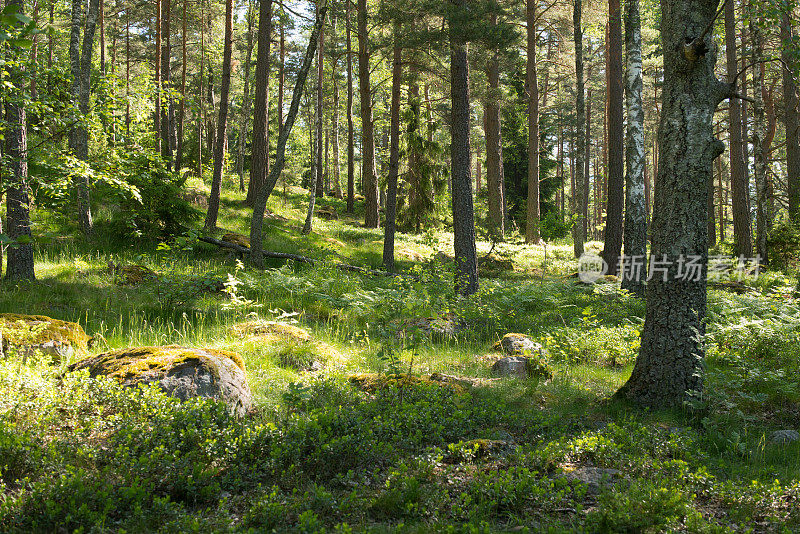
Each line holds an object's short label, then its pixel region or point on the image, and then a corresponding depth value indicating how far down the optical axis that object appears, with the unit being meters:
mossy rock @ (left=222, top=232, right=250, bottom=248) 12.52
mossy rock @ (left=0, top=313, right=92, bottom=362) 5.00
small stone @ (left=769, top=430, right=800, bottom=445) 4.58
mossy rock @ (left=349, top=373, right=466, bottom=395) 5.29
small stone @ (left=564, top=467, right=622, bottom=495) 3.64
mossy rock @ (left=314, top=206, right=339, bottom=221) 21.64
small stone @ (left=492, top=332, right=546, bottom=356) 6.93
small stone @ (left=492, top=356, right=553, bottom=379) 6.38
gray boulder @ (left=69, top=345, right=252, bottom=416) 4.43
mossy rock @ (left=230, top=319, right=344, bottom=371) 6.13
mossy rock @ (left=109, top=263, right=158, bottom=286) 8.77
